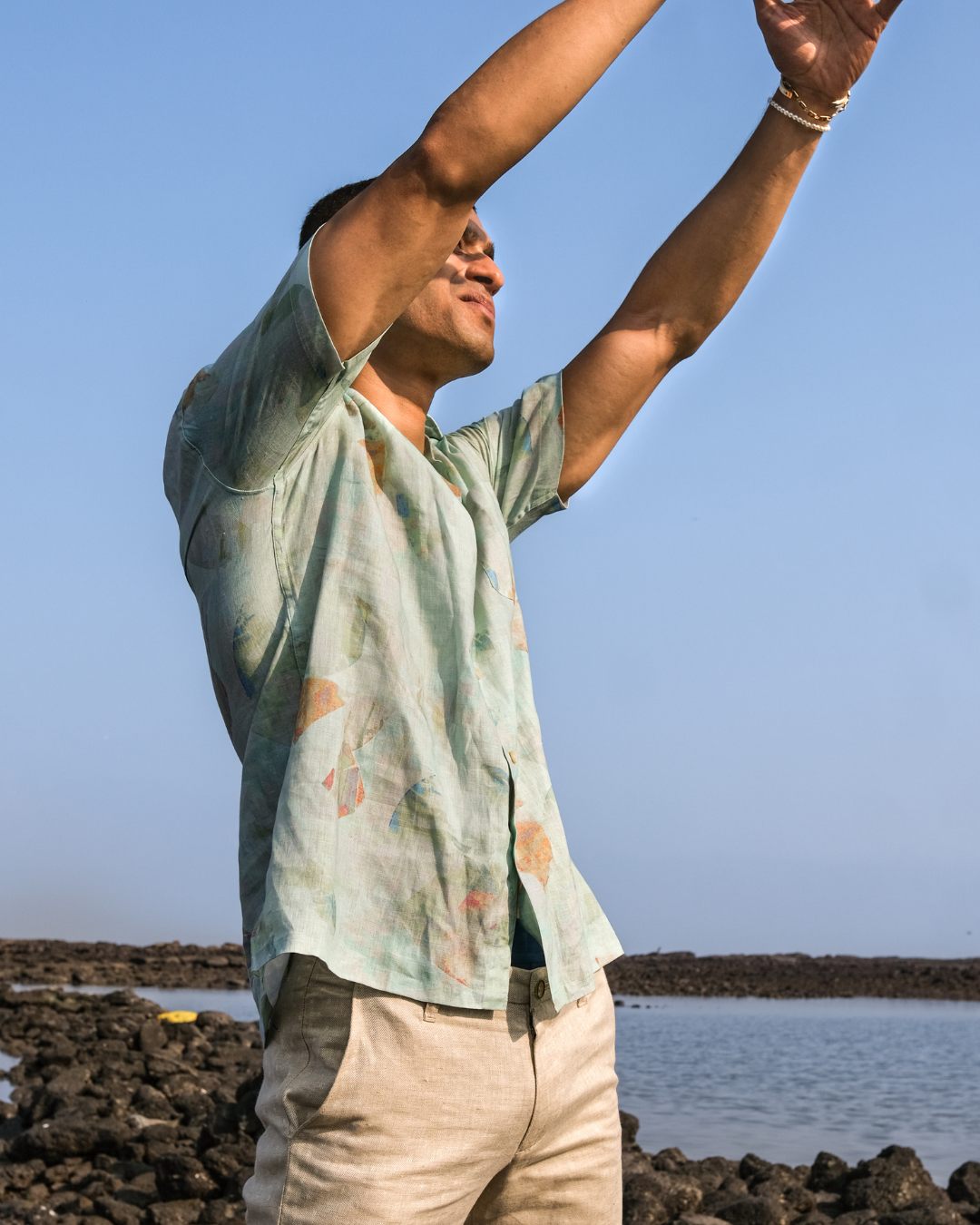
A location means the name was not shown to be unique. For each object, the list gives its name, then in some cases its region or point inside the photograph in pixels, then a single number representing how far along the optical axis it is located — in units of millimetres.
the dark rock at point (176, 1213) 4238
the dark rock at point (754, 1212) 4180
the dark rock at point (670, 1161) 4969
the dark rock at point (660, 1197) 4121
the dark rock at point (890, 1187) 4367
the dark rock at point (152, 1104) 6027
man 1259
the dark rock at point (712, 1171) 4746
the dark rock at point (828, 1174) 4684
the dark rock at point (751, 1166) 4887
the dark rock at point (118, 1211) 4297
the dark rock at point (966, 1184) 4410
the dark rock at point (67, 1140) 5148
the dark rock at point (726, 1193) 4316
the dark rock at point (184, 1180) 4527
